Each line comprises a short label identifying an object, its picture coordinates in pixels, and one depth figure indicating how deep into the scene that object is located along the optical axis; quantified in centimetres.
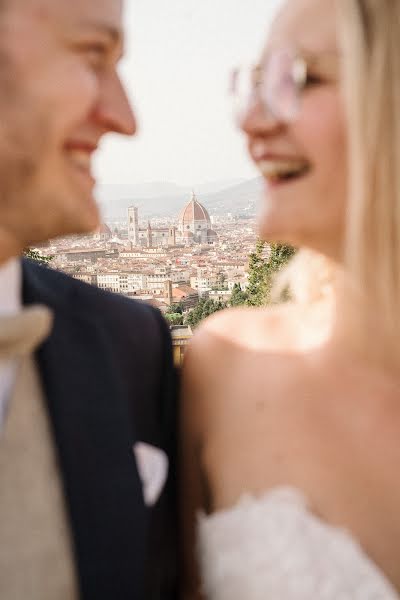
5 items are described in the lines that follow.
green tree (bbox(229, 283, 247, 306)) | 4129
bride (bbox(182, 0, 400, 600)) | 126
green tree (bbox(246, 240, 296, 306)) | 1841
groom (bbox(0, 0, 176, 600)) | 114
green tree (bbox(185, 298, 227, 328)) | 4397
